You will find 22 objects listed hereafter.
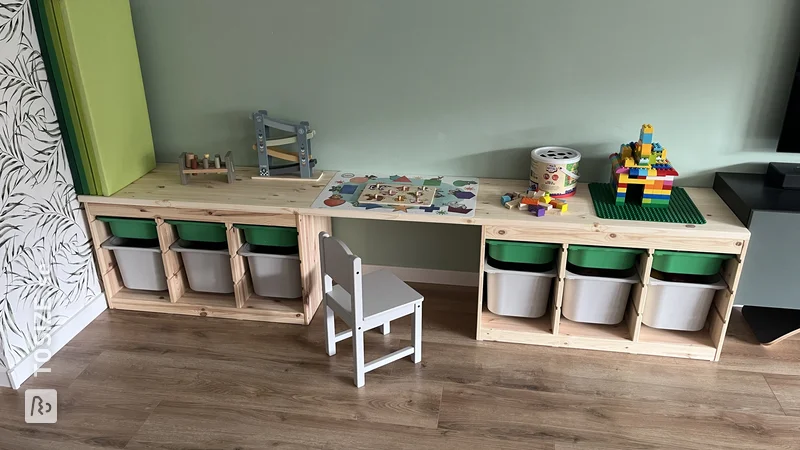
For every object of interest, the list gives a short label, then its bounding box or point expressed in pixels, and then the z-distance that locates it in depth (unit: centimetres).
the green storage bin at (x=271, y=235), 240
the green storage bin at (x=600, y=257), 220
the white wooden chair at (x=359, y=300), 199
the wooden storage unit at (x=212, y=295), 238
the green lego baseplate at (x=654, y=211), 214
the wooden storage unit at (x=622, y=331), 220
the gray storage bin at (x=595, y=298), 226
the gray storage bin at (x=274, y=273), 246
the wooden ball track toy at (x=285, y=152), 249
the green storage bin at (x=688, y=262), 214
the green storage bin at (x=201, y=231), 245
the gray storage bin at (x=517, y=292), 230
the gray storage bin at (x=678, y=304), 221
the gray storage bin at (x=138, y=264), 253
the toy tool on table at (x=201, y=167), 249
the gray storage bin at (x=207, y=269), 251
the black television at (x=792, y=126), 218
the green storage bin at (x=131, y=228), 248
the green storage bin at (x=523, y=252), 223
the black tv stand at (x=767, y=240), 205
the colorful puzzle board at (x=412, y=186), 225
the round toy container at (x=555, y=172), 226
